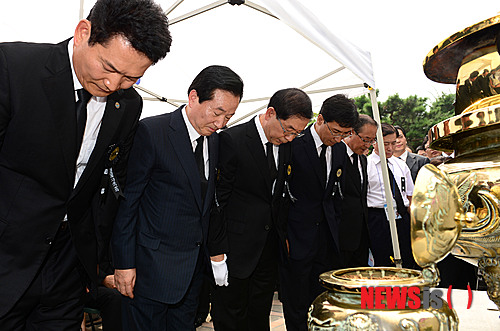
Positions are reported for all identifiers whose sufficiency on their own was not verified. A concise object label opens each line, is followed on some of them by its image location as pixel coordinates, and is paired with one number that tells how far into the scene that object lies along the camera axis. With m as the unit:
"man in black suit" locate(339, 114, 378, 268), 3.36
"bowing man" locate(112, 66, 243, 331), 1.87
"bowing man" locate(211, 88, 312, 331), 2.43
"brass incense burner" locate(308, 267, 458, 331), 0.45
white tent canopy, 3.17
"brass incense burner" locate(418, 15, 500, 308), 0.38
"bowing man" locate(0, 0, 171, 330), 1.23
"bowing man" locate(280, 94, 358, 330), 2.83
